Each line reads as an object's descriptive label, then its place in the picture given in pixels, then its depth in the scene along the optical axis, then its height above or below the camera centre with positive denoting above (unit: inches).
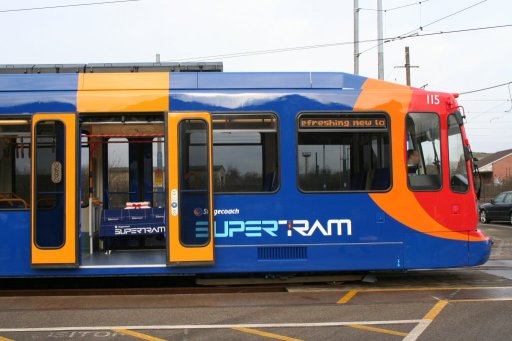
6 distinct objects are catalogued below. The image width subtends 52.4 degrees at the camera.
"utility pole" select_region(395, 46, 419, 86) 1134.8 +247.1
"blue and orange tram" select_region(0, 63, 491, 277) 293.1 +6.9
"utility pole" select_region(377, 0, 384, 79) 655.8 +179.2
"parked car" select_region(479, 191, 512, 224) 847.7 -49.7
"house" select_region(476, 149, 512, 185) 2379.4 +63.0
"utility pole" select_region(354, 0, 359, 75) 677.9 +191.8
